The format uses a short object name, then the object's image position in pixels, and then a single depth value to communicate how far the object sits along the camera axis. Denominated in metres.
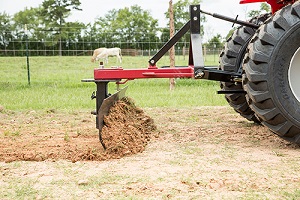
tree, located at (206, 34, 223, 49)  31.99
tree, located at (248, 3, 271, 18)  25.15
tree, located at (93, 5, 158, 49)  51.78
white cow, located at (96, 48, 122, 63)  20.02
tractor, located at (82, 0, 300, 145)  5.17
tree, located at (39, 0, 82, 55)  52.38
